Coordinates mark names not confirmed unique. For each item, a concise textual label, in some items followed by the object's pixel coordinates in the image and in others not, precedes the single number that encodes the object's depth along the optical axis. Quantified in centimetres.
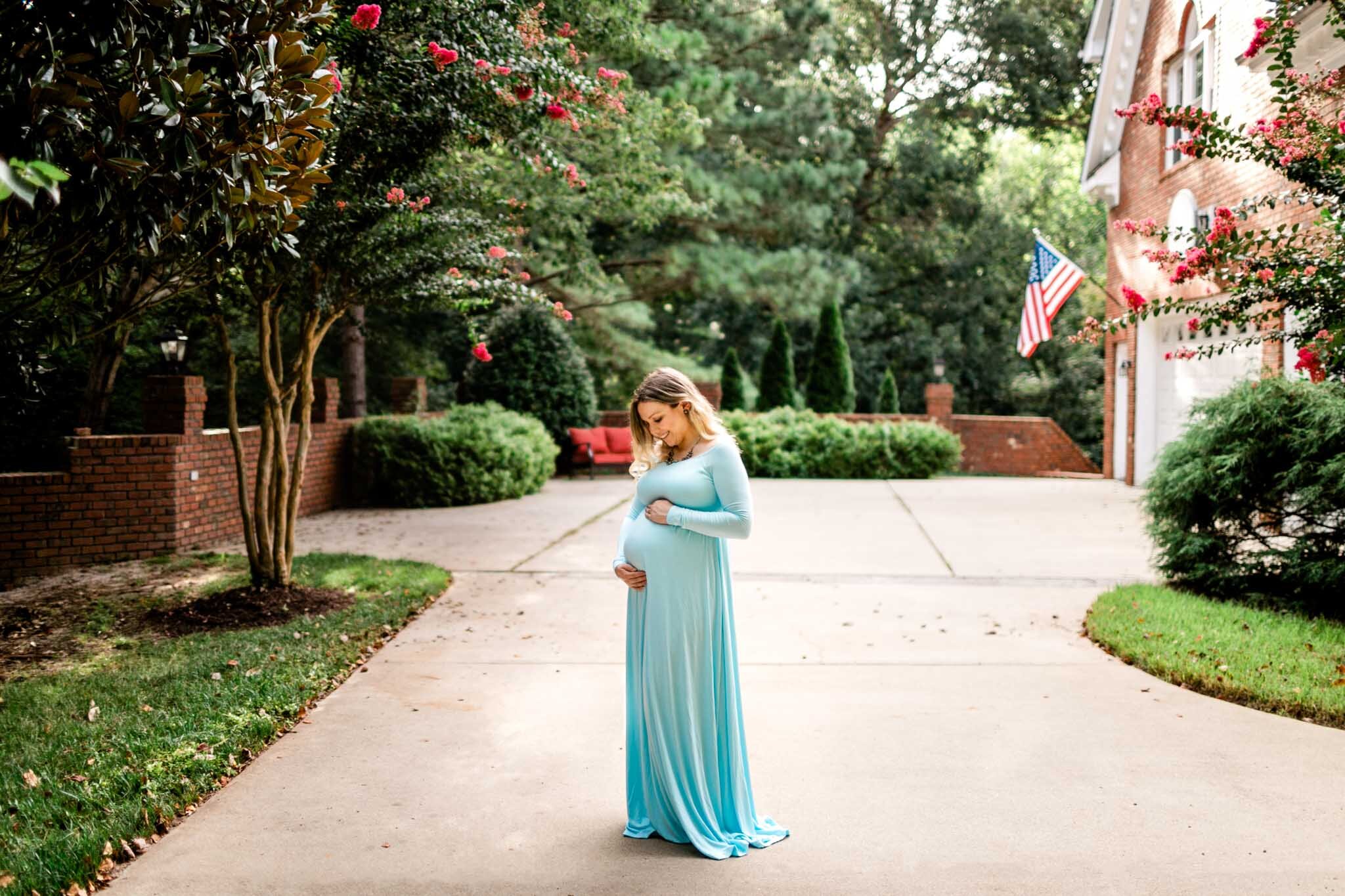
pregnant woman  384
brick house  1310
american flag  1770
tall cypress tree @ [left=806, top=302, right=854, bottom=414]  2656
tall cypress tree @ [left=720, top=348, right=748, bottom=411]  2661
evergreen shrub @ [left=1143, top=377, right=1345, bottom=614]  745
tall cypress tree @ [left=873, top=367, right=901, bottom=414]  2783
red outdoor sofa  1988
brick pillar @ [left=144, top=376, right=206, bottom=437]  1034
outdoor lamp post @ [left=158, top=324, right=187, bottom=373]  1314
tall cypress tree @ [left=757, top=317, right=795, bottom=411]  2642
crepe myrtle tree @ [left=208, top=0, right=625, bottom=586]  720
